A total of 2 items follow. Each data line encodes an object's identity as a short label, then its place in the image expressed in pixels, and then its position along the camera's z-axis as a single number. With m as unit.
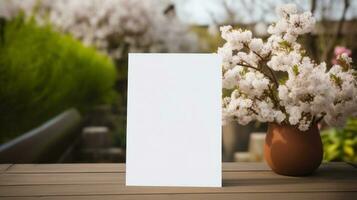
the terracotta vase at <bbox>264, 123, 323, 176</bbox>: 1.09
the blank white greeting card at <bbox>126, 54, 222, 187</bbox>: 1.00
